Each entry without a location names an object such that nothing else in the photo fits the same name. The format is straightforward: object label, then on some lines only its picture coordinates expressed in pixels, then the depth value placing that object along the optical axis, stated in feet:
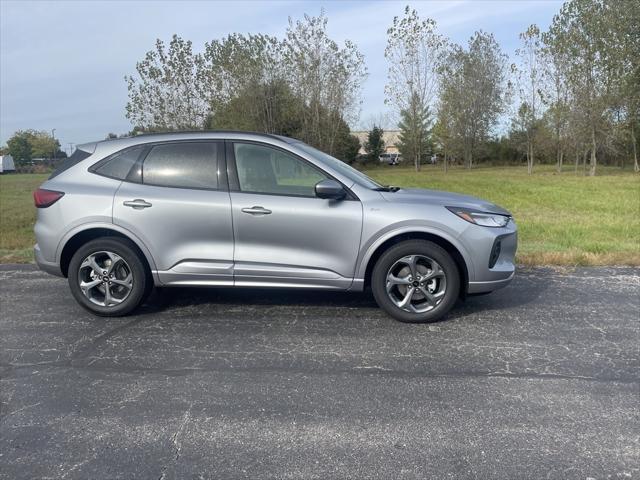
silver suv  14.76
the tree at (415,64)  142.00
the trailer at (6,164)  226.38
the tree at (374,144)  211.82
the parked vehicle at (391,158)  223.30
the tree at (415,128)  152.15
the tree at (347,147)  123.97
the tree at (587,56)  111.45
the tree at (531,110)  129.90
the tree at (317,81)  103.76
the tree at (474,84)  152.35
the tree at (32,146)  295.69
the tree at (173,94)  93.91
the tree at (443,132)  164.25
